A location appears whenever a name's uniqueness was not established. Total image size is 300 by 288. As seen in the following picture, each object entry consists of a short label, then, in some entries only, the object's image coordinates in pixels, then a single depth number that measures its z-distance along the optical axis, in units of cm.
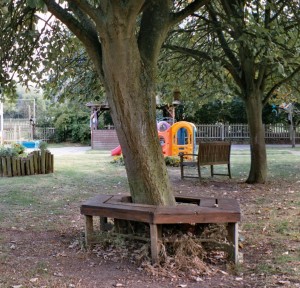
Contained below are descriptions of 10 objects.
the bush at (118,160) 1656
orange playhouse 1836
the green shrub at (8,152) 1282
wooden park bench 1134
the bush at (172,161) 1602
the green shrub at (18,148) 1330
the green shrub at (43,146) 1320
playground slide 2067
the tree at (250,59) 861
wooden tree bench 441
